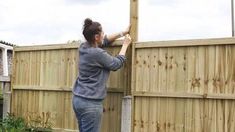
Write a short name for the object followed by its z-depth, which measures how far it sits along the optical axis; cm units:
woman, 534
